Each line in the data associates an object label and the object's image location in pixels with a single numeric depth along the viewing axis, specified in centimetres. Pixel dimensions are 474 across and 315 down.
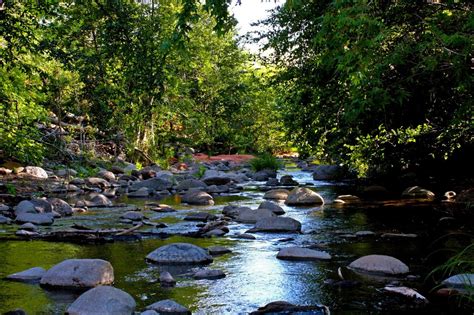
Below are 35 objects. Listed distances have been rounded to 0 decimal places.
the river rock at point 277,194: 1342
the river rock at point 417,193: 1315
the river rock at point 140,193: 1449
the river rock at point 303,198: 1245
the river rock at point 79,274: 566
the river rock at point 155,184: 1594
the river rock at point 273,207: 1086
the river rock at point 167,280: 574
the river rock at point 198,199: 1290
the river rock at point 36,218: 955
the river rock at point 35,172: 1588
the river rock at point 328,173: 1930
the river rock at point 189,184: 1625
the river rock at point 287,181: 1713
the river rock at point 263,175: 1971
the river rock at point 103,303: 468
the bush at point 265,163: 2216
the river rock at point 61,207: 1077
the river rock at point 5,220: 950
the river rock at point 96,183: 1647
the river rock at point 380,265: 616
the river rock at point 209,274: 605
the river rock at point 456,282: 533
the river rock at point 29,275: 588
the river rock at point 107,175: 1766
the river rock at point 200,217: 1027
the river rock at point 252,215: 1002
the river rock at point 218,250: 733
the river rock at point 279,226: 898
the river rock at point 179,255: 676
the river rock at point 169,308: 476
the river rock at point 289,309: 461
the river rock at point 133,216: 1009
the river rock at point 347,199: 1244
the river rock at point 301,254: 692
